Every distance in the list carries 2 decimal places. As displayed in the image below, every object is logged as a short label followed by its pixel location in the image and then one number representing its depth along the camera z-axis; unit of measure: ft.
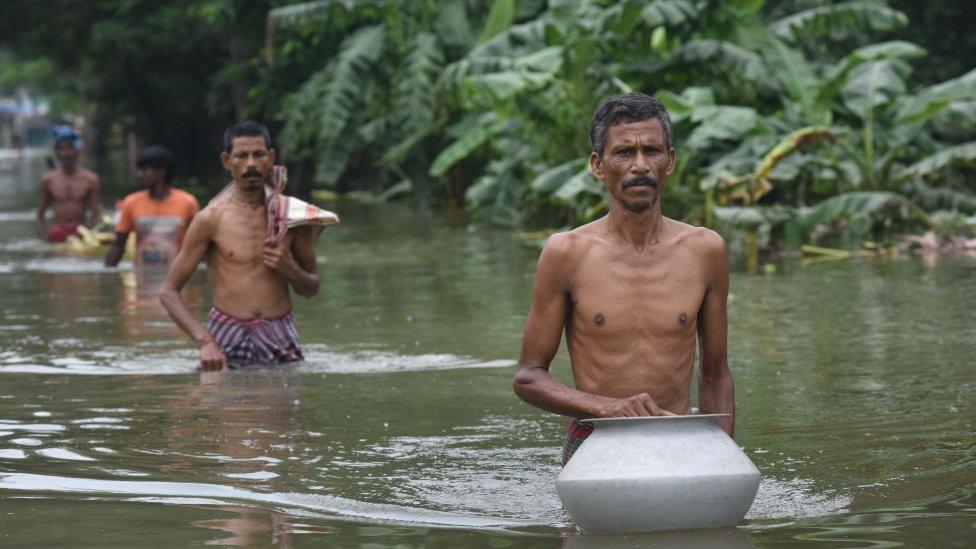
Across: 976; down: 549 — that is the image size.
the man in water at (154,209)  46.88
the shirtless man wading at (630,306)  17.99
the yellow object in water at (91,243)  59.16
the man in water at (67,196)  61.98
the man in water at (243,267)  29.53
